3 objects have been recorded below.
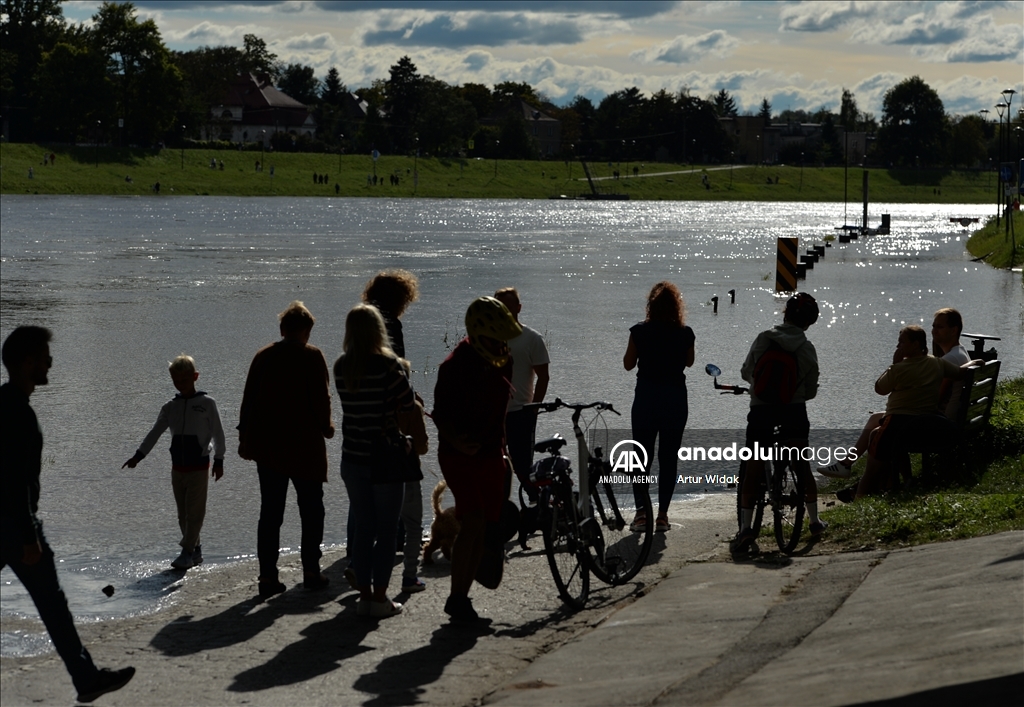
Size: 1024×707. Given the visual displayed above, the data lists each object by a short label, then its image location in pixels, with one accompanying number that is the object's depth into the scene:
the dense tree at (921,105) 196.50
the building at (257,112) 181.62
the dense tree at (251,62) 195.75
